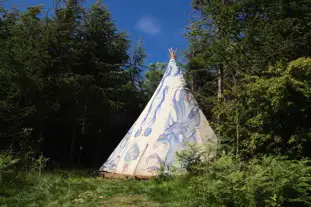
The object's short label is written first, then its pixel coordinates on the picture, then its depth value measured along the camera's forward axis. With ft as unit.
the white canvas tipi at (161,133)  33.02
